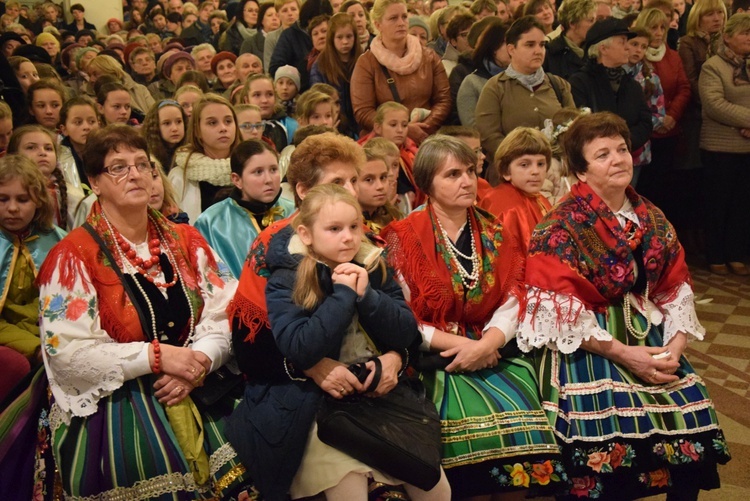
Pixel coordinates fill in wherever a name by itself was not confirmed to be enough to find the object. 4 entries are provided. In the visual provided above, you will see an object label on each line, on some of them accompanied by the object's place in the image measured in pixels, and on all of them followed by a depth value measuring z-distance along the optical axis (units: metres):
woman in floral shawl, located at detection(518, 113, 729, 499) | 2.72
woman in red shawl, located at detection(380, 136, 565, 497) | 2.63
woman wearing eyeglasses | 2.51
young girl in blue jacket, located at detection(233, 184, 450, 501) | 2.41
